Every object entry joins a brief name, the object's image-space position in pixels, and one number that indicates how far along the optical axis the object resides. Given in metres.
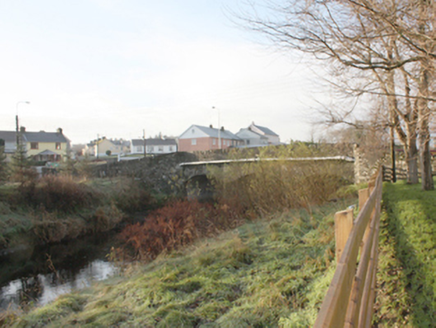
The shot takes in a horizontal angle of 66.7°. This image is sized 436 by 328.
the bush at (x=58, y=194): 17.23
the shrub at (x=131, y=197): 21.45
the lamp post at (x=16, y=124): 26.88
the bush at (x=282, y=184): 10.95
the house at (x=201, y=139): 49.69
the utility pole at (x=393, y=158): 11.32
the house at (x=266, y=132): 64.31
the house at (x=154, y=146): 68.75
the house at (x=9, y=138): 49.16
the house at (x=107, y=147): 74.69
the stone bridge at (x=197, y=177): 22.99
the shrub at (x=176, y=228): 10.52
